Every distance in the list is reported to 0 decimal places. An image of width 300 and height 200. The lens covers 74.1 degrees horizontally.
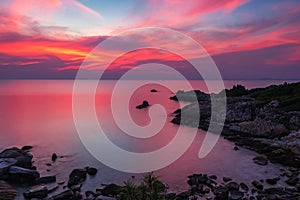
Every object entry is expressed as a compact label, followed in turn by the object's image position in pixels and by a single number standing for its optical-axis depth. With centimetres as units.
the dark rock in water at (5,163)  2084
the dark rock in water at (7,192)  1740
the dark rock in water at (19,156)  2269
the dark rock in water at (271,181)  1990
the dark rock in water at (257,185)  1904
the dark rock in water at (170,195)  1674
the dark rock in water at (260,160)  2472
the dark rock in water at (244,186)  1892
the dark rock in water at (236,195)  1718
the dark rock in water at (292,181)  1952
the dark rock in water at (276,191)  1779
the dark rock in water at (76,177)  1989
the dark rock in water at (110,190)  1826
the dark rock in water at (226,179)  2056
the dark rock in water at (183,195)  1733
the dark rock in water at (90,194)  1792
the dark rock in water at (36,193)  1771
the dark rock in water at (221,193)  1719
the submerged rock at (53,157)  2623
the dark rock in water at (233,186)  1881
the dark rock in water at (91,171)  2227
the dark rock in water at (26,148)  2967
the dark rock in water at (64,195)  1707
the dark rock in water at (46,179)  2020
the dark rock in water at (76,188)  1873
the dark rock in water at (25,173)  2033
